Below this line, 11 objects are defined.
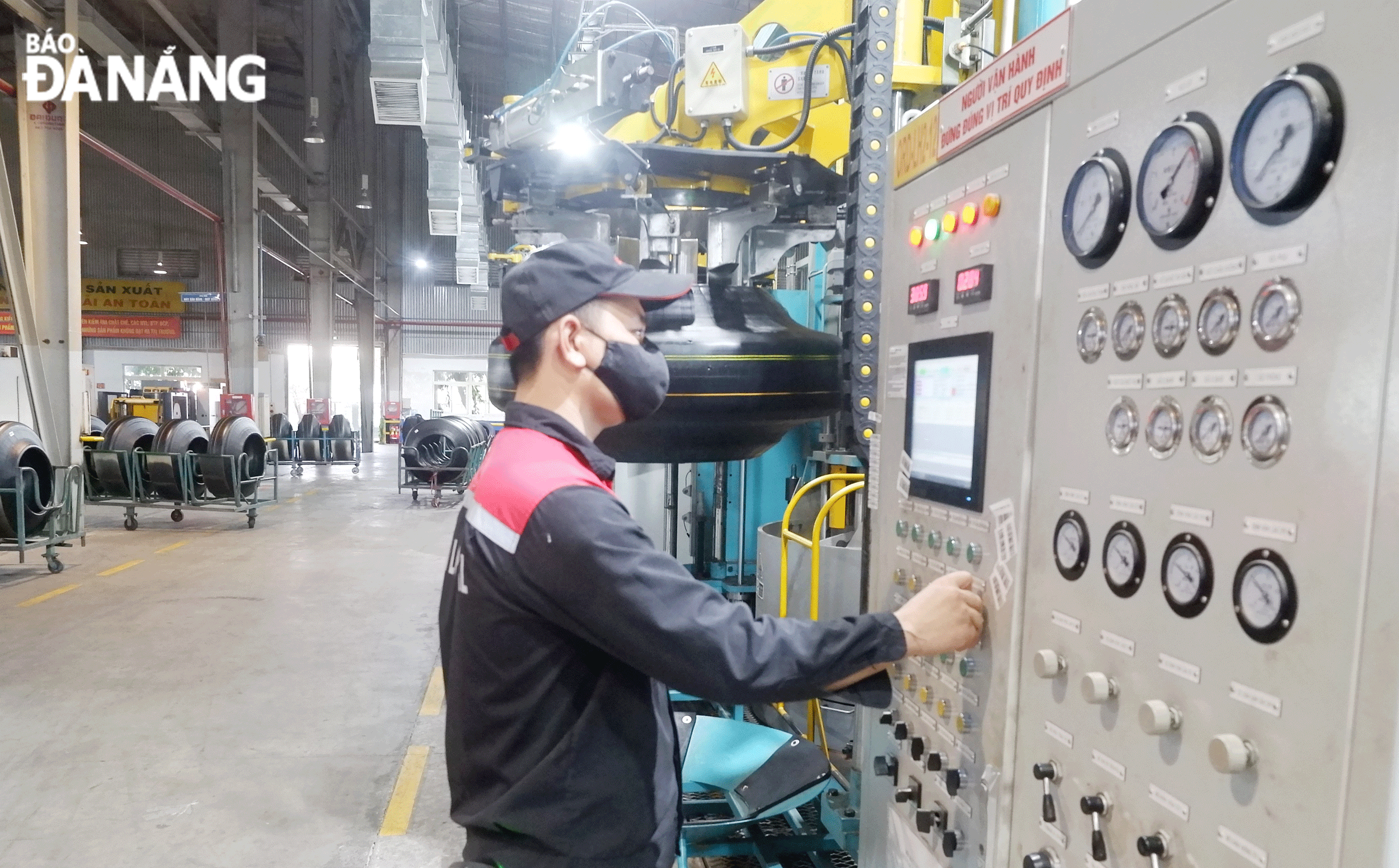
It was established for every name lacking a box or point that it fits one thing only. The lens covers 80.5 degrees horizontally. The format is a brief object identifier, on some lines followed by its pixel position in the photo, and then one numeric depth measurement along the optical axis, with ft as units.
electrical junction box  10.07
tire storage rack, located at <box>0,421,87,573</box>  22.08
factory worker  4.06
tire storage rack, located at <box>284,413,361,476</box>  53.06
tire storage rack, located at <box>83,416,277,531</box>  31.12
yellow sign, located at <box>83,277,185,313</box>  72.90
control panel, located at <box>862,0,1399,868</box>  2.60
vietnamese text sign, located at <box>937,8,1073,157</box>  4.11
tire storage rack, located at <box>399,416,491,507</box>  38.65
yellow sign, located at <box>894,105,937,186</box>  5.32
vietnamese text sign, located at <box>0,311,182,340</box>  73.51
